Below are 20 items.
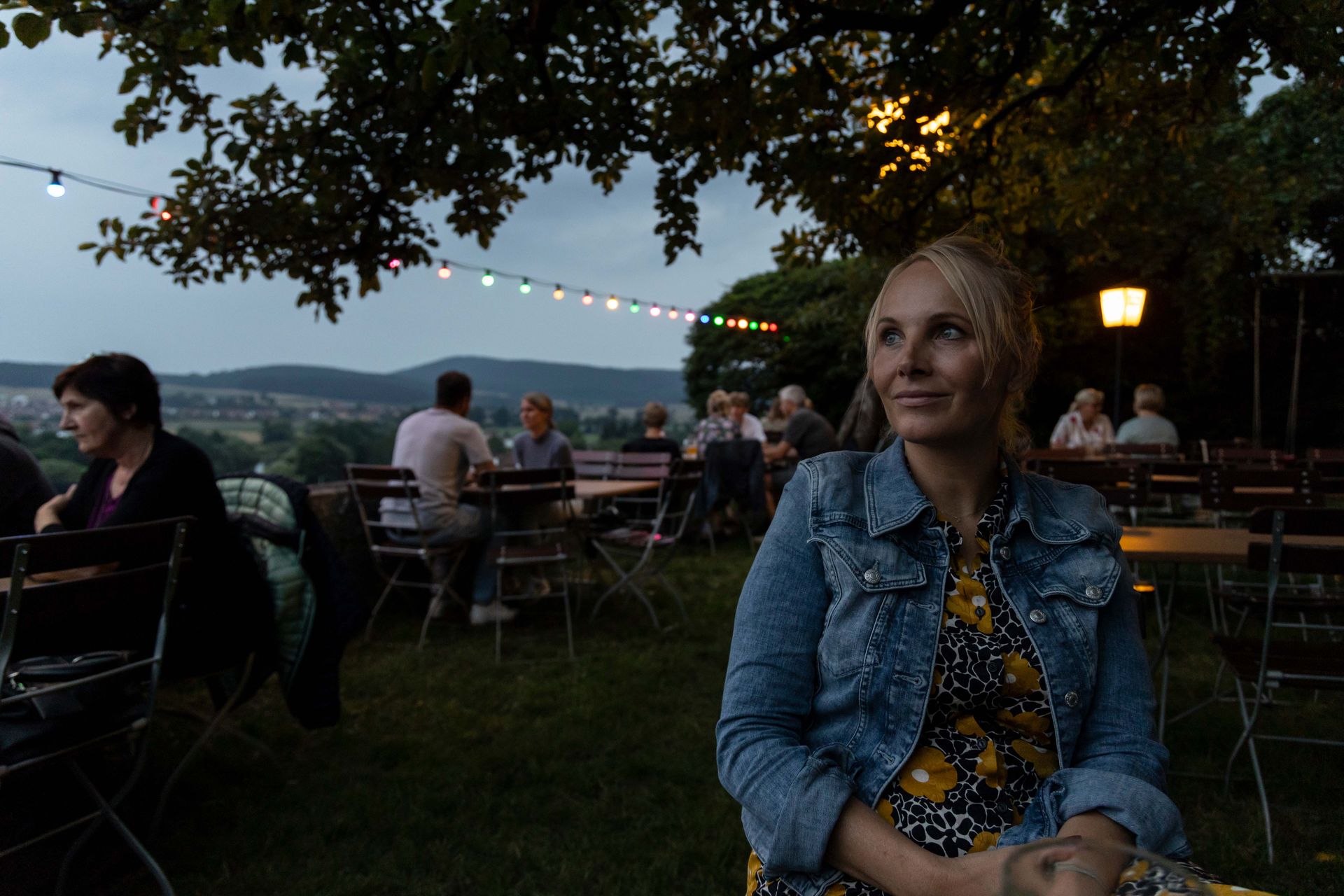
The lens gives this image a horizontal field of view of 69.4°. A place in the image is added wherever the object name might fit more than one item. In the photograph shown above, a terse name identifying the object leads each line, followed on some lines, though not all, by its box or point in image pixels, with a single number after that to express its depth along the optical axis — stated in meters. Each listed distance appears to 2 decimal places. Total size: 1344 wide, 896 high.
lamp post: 8.79
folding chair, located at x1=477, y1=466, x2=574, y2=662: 4.96
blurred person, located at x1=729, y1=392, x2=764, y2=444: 9.27
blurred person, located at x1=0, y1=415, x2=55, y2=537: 3.40
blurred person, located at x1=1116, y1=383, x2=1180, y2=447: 8.51
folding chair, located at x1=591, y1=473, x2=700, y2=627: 5.59
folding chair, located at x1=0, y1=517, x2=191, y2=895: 2.17
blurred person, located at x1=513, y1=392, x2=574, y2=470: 6.83
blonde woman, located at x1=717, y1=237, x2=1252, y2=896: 1.14
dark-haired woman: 2.96
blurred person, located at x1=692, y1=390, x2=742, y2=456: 8.83
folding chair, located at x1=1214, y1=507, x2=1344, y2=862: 2.53
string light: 4.21
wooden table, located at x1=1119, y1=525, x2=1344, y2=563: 2.86
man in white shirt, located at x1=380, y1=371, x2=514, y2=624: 5.41
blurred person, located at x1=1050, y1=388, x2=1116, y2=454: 8.88
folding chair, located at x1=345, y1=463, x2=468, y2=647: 5.21
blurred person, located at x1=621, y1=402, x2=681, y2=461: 7.97
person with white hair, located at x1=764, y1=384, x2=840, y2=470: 8.45
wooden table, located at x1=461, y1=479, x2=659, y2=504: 5.45
